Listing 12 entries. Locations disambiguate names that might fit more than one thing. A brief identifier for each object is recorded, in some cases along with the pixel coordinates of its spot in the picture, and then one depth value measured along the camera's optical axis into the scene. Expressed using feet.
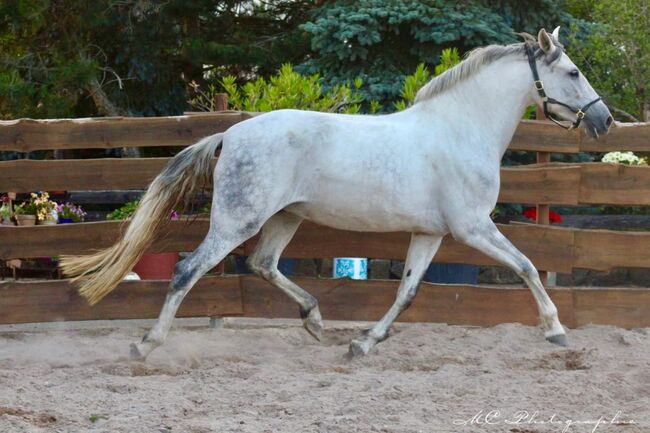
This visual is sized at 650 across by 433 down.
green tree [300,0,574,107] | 58.30
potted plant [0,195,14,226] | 52.99
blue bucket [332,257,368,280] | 50.54
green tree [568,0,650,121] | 63.33
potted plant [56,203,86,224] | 54.30
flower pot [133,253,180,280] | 46.92
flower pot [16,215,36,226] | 51.93
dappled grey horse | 32.01
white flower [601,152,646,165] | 52.85
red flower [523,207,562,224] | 48.51
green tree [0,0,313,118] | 65.68
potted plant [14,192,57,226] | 52.16
